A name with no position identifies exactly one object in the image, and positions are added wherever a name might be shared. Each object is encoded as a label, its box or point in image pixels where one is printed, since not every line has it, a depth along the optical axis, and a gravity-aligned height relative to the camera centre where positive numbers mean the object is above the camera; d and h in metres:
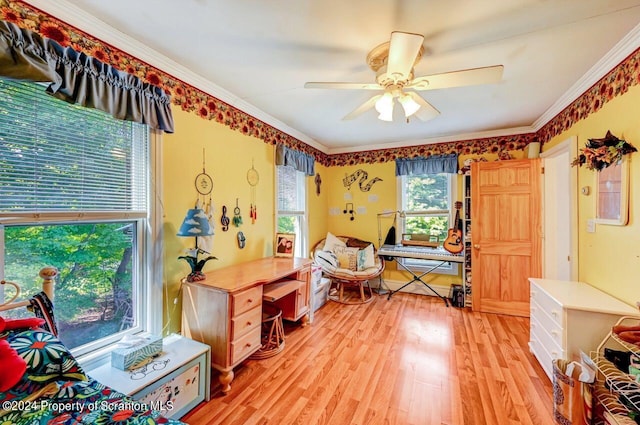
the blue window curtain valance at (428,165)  3.77 +0.70
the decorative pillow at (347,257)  3.90 -0.70
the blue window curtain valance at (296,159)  3.29 +0.71
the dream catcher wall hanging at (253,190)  2.89 +0.24
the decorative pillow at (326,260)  3.75 -0.72
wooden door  3.12 -0.27
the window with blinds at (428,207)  3.89 +0.07
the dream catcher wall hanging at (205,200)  2.27 +0.10
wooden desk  1.89 -0.79
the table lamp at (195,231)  1.92 -0.15
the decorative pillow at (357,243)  4.21 -0.52
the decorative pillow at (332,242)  4.13 -0.51
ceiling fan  1.40 +0.85
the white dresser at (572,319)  1.76 -0.77
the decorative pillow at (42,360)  1.04 -0.63
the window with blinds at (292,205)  3.53 +0.09
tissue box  1.50 -0.85
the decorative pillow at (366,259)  3.83 -0.71
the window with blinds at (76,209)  1.35 +0.01
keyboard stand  3.77 -1.03
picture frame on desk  3.19 -0.42
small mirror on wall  1.81 +0.13
